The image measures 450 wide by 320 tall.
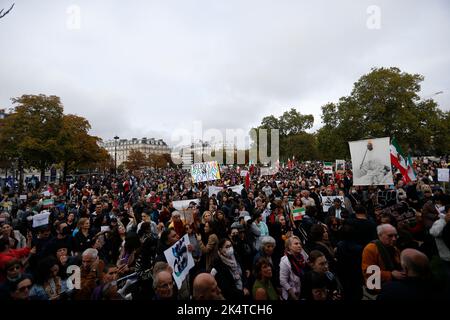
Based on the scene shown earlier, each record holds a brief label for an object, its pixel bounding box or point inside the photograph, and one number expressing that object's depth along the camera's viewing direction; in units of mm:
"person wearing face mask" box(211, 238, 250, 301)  3676
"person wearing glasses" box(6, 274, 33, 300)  2934
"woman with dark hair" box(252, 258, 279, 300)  3254
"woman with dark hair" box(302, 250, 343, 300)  3033
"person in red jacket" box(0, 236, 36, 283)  4010
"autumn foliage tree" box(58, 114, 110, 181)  34844
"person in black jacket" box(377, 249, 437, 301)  2441
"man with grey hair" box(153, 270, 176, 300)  2945
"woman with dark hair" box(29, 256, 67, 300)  3383
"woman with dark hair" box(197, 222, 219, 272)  4109
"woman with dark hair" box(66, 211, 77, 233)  7562
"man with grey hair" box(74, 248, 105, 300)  3279
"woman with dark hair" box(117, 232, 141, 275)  4510
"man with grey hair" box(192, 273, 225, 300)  2721
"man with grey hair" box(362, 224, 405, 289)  3482
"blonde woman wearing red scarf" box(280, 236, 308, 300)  3602
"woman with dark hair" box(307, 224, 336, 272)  4172
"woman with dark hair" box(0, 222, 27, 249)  5549
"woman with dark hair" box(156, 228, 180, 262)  4574
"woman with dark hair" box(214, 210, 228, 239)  5176
